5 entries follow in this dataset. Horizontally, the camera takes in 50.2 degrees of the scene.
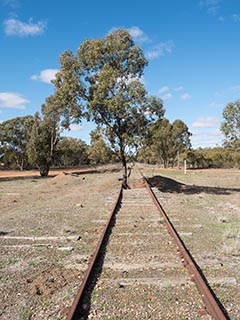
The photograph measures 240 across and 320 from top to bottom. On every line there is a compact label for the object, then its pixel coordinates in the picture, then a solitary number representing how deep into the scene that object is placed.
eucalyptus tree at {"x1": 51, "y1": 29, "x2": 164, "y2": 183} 12.33
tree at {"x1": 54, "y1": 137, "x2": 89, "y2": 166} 62.49
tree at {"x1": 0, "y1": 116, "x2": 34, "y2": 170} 49.09
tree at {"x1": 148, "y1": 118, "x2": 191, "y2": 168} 52.33
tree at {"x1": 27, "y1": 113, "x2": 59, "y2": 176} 28.66
